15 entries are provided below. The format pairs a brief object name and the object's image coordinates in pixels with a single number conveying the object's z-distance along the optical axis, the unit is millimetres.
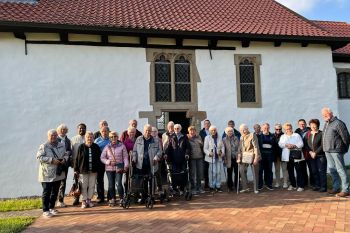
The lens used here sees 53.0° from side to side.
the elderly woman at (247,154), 8398
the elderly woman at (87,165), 7219
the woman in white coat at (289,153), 8594
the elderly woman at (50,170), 6625
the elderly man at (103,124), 7762
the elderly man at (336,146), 7656
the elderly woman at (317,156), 8273
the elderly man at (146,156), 7328
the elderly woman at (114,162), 7355
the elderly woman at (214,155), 8536
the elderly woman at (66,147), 7377
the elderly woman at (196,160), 8375
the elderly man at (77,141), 7411
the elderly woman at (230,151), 8711
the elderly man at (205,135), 8985
